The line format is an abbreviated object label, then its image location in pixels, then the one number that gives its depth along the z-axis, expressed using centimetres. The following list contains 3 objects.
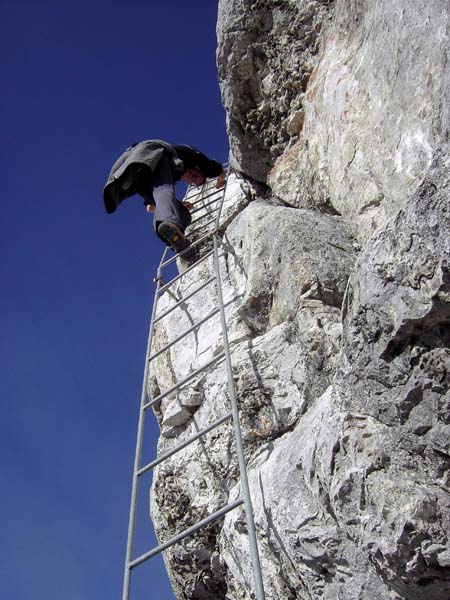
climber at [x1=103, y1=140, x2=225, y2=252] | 720
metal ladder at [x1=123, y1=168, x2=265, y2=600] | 333
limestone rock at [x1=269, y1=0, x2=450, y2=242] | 381
